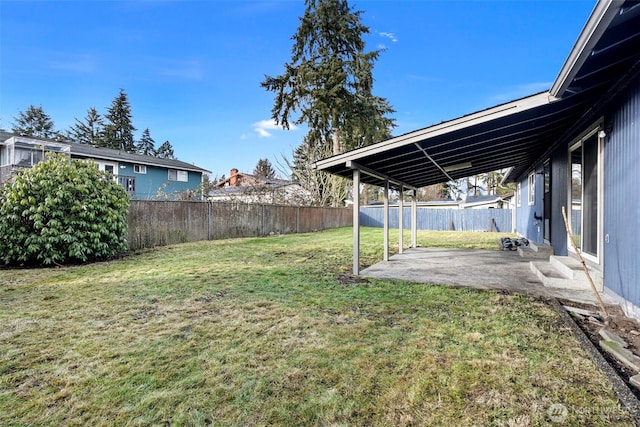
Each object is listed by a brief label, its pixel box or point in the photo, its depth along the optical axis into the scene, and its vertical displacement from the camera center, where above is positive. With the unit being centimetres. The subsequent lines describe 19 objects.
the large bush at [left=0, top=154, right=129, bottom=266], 616 -4
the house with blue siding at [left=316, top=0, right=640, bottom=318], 292 +112
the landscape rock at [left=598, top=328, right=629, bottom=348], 264 -111
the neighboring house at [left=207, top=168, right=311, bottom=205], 1709 +120
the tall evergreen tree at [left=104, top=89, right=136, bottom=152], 3494 +1020
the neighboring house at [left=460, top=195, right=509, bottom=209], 2108 +76
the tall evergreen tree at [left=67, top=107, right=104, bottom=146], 3384 +930
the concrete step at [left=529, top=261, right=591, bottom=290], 436 -99
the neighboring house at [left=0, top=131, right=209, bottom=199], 1578 +305
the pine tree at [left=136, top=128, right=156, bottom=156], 4078 +921
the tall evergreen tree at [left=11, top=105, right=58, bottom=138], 3195 +957
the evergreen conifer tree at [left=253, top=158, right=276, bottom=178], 4375 +665
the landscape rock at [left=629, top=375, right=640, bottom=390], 203 -112
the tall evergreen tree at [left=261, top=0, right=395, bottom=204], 1955 +860
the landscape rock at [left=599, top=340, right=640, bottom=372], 229 -112
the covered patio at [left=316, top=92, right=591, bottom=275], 424 +125
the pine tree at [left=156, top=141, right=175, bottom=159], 4404 +903
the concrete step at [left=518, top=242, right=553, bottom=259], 656 -87
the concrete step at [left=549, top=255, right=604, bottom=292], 404 -84
